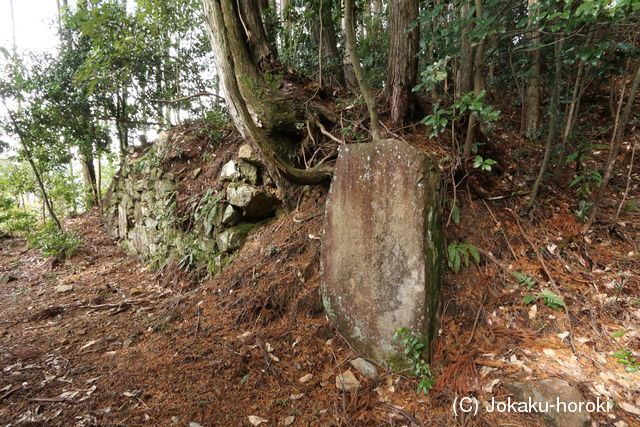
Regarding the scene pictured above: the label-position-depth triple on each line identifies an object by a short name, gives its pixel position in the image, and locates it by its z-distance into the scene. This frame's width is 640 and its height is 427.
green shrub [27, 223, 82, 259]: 6.87
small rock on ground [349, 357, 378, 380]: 2.53
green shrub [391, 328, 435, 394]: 2.30
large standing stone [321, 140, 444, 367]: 2.54
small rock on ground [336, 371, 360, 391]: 2.43
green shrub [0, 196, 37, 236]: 10.12
